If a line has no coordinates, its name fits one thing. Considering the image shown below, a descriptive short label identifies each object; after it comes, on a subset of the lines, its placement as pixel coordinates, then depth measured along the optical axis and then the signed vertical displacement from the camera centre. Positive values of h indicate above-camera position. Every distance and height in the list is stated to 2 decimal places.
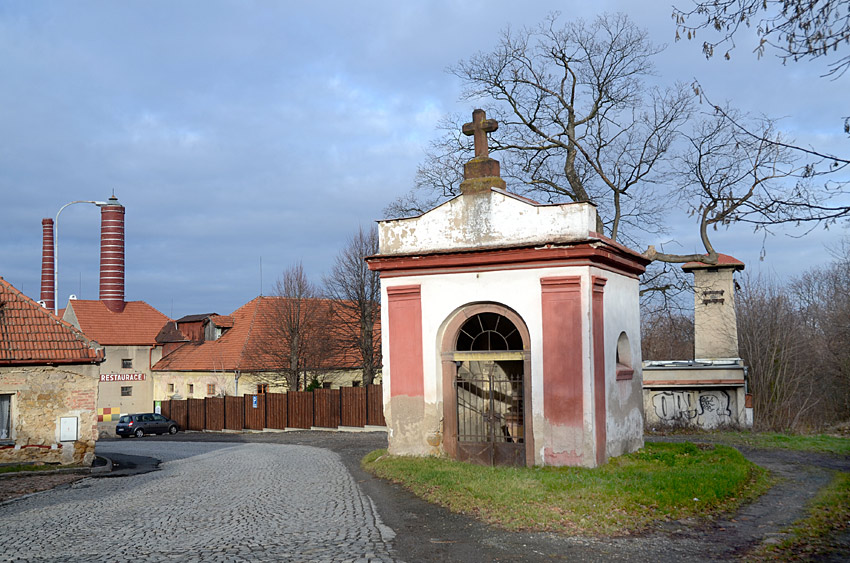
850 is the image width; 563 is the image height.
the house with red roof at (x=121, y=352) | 43.12 +1.00
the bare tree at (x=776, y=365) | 24.21 -0.42
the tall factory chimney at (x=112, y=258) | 47.00 +7.14
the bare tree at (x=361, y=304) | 35.56 +2.86
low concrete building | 20.88 -0.53
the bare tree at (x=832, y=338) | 28.56 +0.60
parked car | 32.97 -2.60
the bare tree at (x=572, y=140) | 25.59 +7.75
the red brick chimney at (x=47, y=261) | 45.12 +6.79
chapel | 12.17 +0.58
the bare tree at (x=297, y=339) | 37.34 +1.34
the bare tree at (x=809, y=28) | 4.95 +2.25
